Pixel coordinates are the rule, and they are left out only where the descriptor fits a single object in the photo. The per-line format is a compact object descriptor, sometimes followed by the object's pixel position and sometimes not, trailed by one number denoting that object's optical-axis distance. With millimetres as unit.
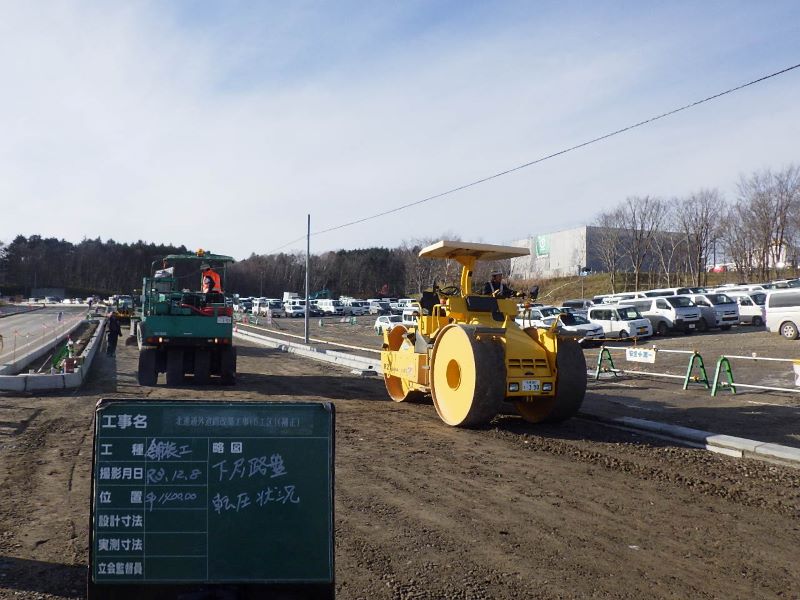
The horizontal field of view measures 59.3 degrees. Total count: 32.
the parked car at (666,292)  41500
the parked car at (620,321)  28984
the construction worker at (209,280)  17672
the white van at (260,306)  68812
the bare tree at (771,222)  58156
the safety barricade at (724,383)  14067
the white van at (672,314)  30531
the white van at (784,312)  24609
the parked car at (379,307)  66312
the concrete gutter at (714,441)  8727
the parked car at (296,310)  66688
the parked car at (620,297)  40644
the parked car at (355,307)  68750
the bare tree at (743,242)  60562
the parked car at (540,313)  30350
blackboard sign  3758
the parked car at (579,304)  40812
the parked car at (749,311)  32656
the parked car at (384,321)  41866
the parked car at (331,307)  68812
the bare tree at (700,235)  62512
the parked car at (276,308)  67688
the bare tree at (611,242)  66625
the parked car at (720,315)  31203
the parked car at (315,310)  70431
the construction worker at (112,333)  23344
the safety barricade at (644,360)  15453
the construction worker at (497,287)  12578
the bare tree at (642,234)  65500
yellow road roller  10398
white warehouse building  75625
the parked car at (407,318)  33444
